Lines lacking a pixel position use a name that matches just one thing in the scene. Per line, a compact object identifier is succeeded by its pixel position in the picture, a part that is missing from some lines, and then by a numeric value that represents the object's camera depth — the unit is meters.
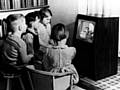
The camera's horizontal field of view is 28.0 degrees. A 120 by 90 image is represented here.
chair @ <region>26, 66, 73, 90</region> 2.03
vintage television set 2.96
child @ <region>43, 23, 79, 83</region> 2.20
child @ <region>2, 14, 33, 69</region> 2.40
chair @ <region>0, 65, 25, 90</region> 2.44
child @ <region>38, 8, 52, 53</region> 2.97
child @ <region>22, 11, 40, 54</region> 2.69
